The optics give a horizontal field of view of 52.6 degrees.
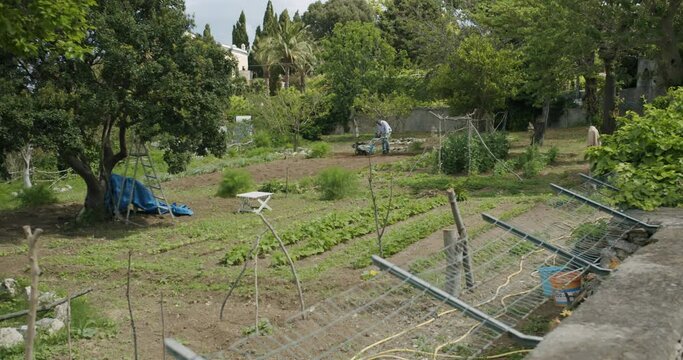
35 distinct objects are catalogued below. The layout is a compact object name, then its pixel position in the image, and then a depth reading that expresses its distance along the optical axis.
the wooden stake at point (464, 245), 6.68
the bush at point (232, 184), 17.88
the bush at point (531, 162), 18.62
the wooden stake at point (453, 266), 6.37
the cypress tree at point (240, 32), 68.56
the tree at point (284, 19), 49.44
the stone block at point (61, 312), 7.55
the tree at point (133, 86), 12.95
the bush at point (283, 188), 18.39
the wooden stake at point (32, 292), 2.94
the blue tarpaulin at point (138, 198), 15.12
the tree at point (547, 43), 17.66
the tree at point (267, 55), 48.91
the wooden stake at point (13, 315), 4.79
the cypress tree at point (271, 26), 49.46
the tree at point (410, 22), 35.47
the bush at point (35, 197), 16.98
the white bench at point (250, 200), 15.03
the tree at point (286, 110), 31.25
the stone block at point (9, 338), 6.83
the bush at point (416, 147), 27.36
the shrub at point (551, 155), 21.08
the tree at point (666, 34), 15.92
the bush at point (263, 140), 31.61
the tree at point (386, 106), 32.34
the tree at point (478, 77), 24.64
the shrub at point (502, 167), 19.20
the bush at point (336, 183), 16.61
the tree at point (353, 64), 39.47
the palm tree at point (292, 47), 48.69
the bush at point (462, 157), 19.78
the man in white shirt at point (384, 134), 26.98
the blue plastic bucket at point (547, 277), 6.59
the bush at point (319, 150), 27.25
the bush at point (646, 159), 7.00
